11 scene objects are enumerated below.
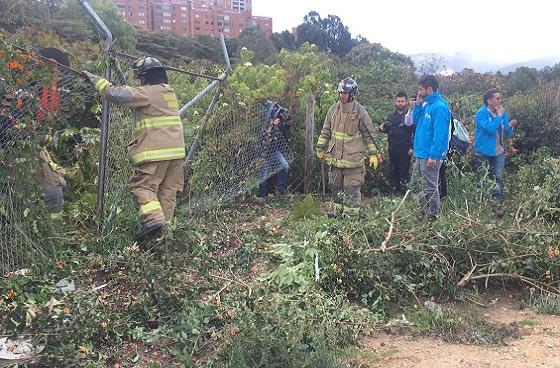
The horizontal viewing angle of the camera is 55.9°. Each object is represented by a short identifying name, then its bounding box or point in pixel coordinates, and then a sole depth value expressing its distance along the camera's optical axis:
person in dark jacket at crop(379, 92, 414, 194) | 7.23
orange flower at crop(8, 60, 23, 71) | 3.76
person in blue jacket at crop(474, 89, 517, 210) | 6.79
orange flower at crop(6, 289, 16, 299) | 3.20
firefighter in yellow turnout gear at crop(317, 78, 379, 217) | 6.25
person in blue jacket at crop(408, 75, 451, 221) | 5.63
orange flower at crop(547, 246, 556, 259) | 4.25
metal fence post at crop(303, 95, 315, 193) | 7.21
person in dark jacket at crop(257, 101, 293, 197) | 6.94
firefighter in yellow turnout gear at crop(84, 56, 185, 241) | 4.46
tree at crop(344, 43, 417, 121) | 11.49
